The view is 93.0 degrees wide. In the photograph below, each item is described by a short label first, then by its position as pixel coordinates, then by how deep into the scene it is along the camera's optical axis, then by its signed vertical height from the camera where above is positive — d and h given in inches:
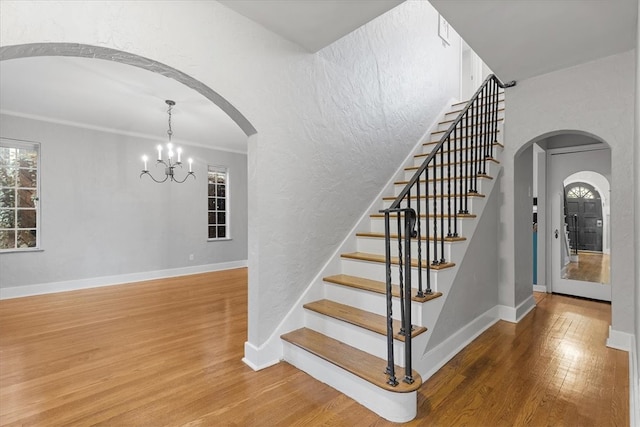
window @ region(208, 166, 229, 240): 249.9 +8.9
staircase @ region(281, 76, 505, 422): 68.7 -27.9
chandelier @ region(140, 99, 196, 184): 184.3 +27.2
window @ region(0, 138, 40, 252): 168.4 +11.5
